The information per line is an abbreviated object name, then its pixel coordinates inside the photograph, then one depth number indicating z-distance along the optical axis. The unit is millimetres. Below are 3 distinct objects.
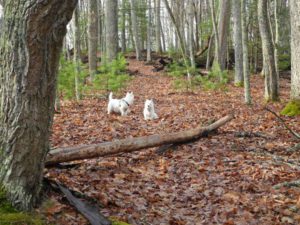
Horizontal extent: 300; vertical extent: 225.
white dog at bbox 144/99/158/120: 9680
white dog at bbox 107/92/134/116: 10211
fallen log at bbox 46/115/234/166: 5094
